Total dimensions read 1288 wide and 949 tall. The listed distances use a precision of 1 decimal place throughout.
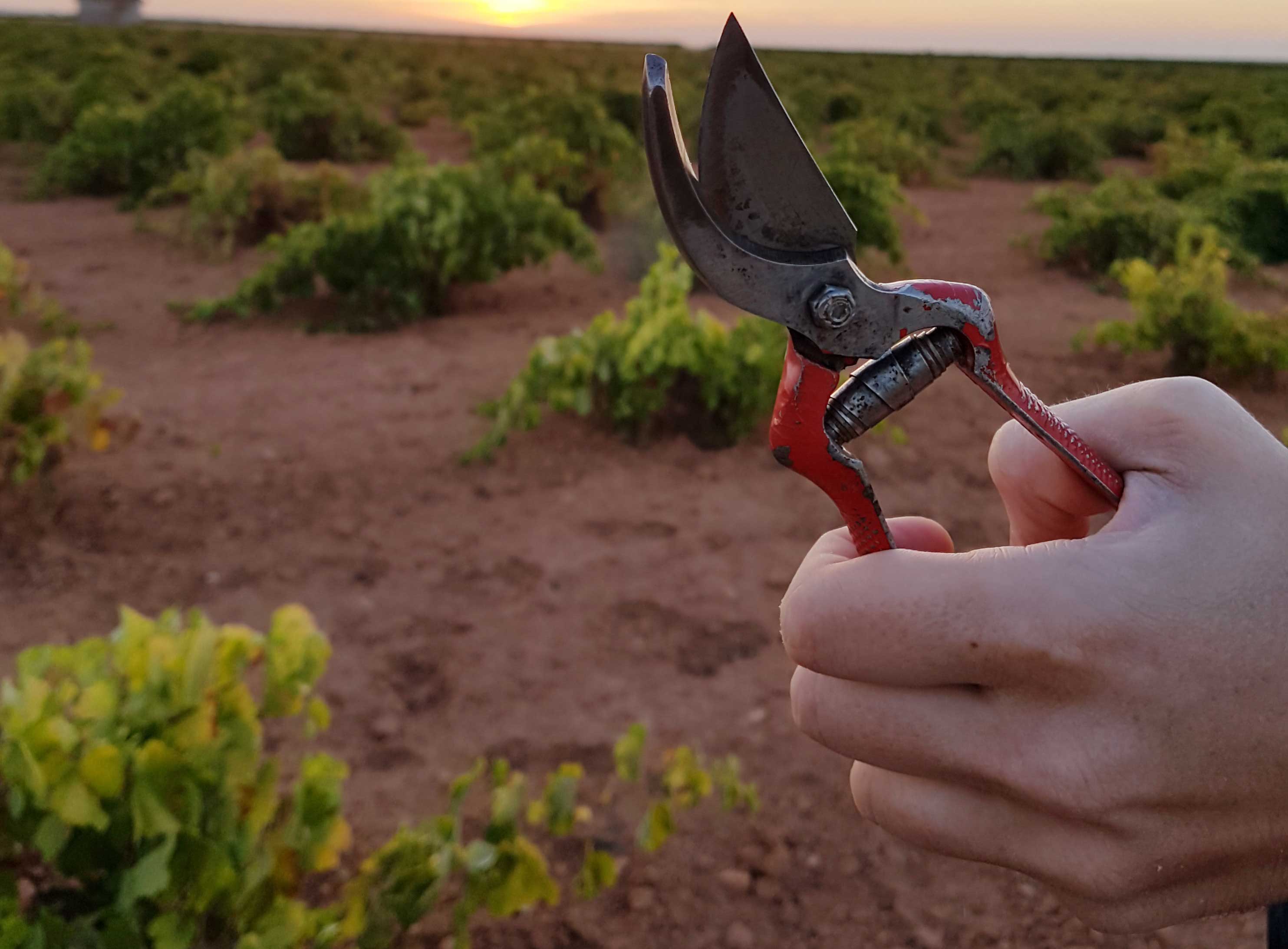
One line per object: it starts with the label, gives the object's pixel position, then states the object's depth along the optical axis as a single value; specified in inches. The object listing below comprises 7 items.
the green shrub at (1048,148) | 514.0
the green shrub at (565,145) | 316.5
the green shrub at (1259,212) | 319.3
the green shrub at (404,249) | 219.8
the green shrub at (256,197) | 278.4
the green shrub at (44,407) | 126.9
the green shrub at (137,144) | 365.7
